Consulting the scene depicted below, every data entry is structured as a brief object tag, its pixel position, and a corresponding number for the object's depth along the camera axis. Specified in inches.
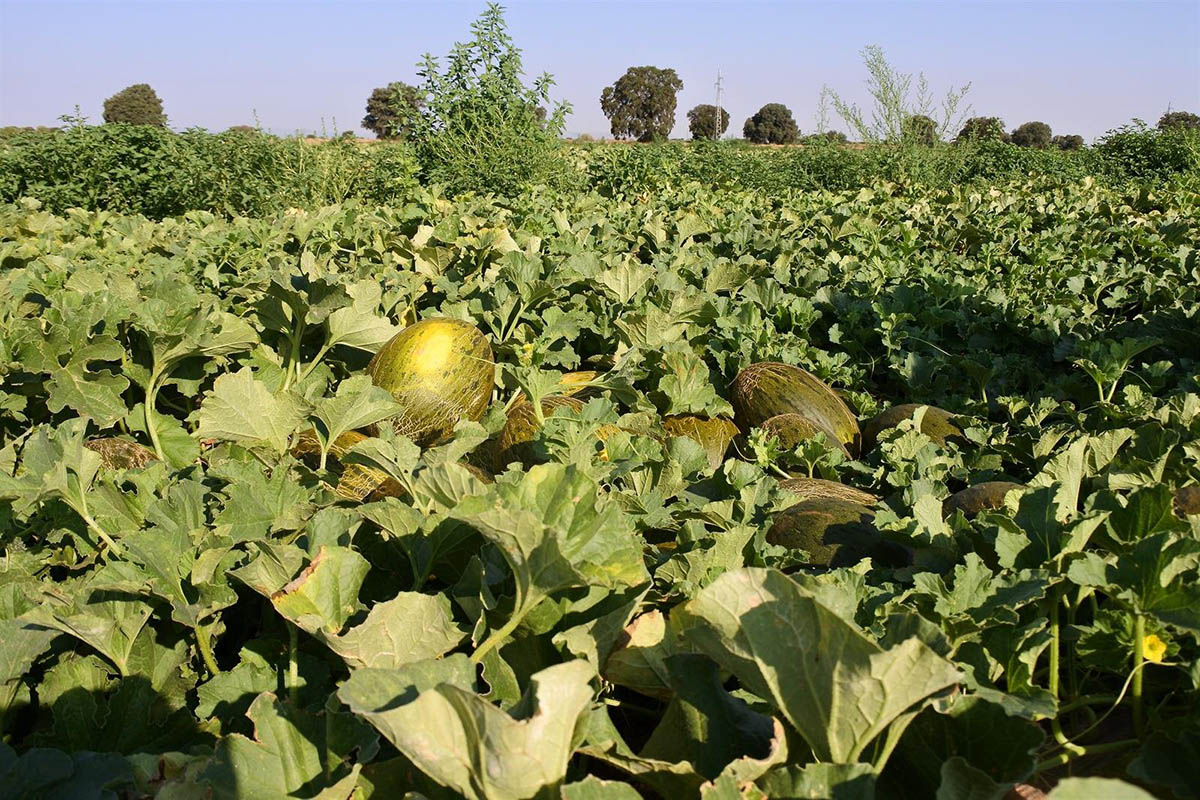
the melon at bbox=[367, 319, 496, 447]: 145.9
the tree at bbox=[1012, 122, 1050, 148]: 3176.7
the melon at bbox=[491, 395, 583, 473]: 116.3
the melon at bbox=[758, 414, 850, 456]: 129.2
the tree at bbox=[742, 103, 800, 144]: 3833.7
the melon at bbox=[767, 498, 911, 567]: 84.4
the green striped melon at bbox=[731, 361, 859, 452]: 140.4
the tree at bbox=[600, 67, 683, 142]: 4050.2
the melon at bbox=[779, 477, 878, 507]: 104.2
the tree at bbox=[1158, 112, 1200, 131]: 1983.1
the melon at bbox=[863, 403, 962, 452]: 131.9
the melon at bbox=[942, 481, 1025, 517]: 90.1
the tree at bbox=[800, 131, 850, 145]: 1072.8
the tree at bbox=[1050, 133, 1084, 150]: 2765.7
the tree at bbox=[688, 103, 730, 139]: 3885.1
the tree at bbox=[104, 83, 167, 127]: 2508.1
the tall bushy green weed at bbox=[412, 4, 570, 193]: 441.4
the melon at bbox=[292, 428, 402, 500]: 108.8
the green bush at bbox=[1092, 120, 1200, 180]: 714.2
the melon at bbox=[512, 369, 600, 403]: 137.7
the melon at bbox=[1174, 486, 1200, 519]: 76.4
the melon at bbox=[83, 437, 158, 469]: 113.2
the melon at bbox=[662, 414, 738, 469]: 131.3
